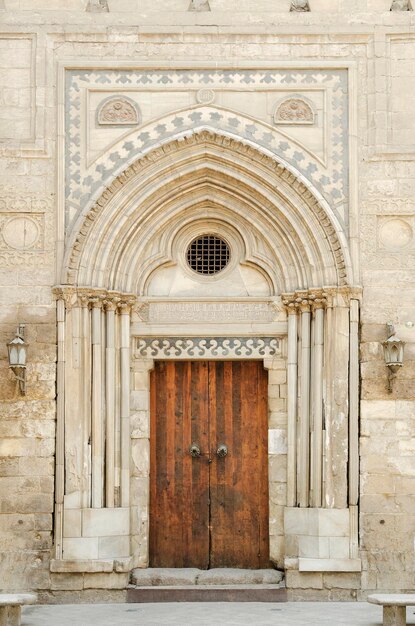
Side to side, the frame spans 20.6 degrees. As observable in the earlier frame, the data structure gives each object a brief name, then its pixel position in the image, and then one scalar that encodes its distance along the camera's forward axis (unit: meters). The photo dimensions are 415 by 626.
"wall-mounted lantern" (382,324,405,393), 12.69
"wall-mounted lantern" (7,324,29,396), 12.65
